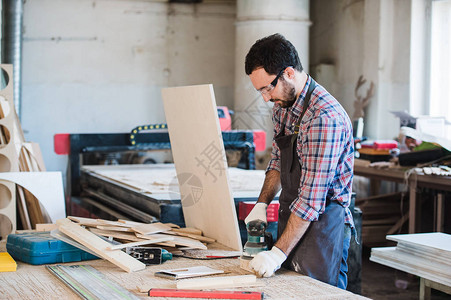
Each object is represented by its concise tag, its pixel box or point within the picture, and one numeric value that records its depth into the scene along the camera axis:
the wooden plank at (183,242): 2.43
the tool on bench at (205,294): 1.80
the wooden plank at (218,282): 1.88
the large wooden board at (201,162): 2.43
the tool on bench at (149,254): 2.24
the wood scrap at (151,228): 2.46
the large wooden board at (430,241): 2.87
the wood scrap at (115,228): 2.45
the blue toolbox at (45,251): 2.24
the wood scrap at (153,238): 2.41
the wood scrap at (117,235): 2.39
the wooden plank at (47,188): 3.35
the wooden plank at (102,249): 2.12
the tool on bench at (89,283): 1.81
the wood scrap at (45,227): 2.71
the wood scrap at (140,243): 2.20
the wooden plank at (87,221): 2.49
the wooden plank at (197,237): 2.58
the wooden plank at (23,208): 3.55
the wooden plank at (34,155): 3.79
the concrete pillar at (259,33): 7.46
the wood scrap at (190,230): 2.67
